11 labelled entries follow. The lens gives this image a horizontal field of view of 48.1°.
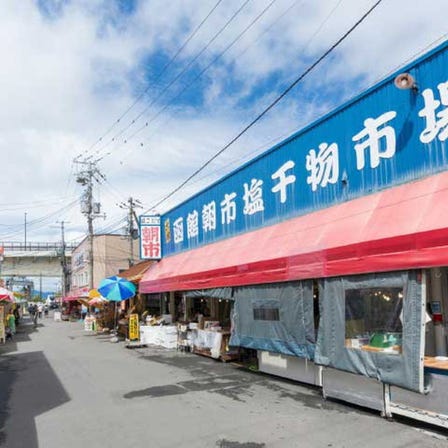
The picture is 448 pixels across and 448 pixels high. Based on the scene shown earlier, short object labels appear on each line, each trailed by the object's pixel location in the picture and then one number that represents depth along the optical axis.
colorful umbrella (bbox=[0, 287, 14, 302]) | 21.70
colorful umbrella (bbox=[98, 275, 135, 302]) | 21.67
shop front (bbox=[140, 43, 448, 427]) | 7.07
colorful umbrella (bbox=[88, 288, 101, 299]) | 30.72
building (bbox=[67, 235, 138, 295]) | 48.28
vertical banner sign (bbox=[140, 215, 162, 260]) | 22.41
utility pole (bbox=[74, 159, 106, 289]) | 42.38
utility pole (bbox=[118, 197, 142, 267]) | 39.66
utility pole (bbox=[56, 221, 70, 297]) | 63.33
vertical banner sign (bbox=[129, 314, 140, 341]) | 21.70
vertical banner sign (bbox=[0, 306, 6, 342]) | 24.39
